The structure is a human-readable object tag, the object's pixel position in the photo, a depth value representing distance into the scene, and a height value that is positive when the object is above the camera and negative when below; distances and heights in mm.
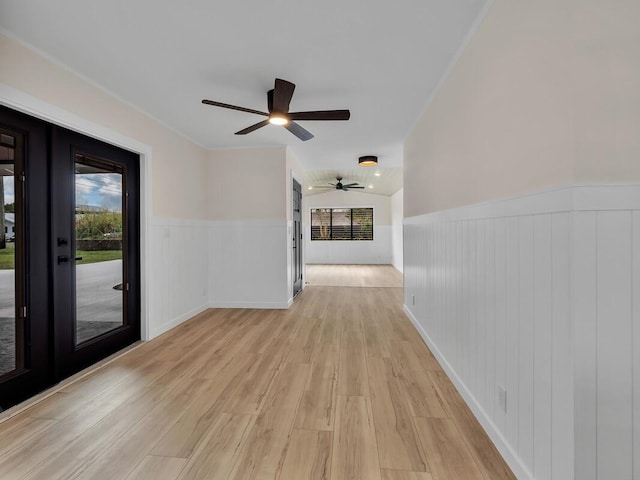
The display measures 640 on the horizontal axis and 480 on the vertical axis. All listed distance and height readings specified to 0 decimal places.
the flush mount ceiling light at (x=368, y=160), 4973 +1312
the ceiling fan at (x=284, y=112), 2334 +1071
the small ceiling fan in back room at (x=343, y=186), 7790 +1375
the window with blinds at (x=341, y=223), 10734 +526
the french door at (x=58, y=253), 1993 -118
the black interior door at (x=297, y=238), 5188 +0
